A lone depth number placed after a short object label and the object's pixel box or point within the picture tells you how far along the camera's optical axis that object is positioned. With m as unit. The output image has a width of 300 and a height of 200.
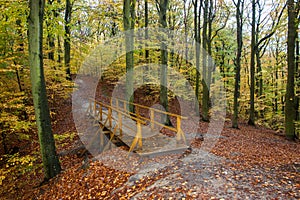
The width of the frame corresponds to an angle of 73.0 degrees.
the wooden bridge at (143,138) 6.28
